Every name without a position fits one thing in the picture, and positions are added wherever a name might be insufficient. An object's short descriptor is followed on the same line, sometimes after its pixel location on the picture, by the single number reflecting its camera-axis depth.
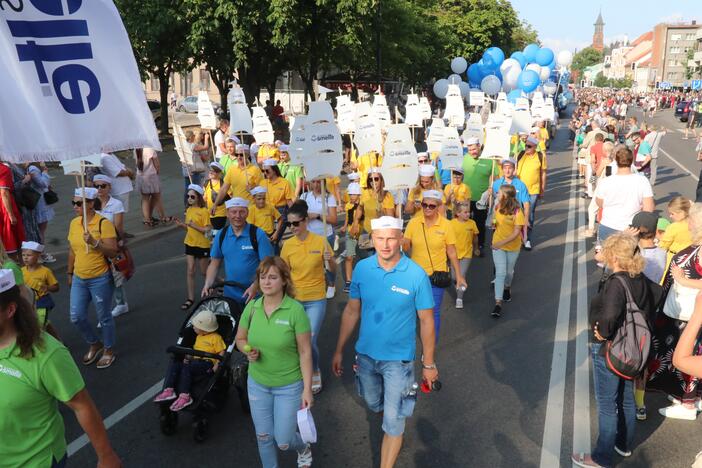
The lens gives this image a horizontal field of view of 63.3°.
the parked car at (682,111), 42.96
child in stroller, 4.36
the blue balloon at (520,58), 25.20
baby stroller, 4.43
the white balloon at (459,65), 25.20
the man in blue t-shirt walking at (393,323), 3.74
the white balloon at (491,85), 21.28
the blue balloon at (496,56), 23.81
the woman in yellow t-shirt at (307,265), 5.03
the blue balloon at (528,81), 20.72
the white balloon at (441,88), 22.85
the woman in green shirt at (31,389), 2.36
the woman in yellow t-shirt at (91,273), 5.56
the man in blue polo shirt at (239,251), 5.27
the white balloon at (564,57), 29.45
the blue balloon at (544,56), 24.69
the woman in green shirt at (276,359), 3.57
